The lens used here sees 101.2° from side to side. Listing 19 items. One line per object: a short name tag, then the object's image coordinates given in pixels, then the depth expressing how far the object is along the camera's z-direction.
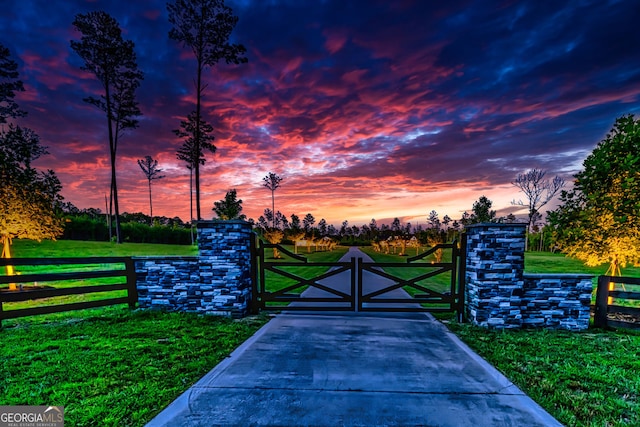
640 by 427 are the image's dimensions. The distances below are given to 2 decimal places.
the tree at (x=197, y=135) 21.98
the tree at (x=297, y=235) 29.30
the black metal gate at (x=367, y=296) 5.86
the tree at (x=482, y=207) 24.20
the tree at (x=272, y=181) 41.81
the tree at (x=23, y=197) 9.44
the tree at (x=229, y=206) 22.73
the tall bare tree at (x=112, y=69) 19.86
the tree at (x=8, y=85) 15.14
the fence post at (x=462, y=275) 5.81
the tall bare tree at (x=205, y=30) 18.00
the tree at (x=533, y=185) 33.75
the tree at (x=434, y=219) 58.64
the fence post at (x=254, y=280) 6.35
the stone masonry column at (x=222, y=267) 6.00
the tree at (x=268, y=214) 53.66
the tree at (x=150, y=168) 37.44
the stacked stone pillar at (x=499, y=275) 5.32
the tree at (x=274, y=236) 23.45
